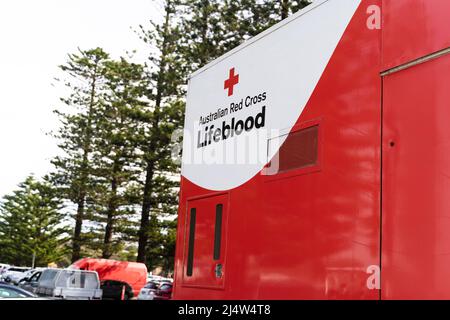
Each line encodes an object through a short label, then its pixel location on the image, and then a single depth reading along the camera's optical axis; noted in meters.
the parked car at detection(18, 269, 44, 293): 28.13
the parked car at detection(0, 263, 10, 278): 45.52
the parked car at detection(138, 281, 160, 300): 24.31
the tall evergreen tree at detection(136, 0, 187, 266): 31.11
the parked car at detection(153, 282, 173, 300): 22.62
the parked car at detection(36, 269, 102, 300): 20.50
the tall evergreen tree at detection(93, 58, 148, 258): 32.69
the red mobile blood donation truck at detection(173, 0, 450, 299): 2.76
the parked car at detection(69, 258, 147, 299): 29.45
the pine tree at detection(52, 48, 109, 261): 37.93
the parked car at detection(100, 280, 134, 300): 27.58
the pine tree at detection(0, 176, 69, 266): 54.91
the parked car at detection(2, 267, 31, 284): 40.47
